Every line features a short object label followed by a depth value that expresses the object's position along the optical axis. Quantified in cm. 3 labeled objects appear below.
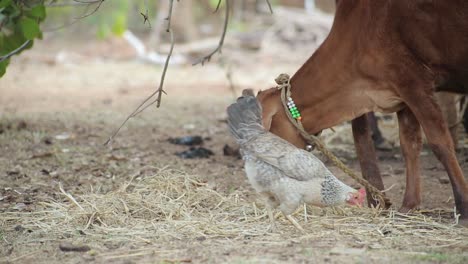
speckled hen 877
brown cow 964
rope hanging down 989
